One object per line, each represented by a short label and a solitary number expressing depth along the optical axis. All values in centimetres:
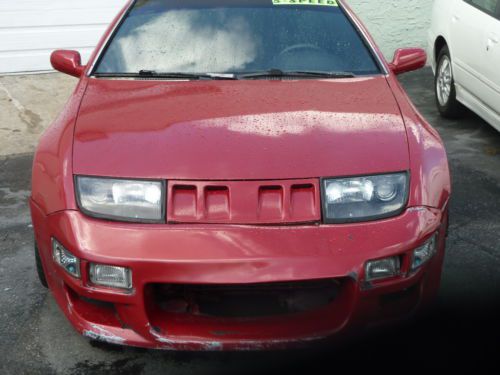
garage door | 798
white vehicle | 569
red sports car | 265
